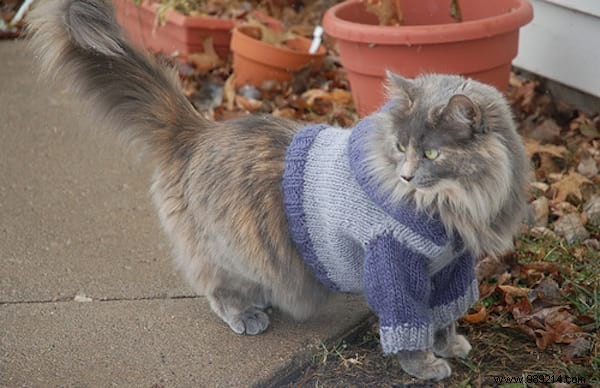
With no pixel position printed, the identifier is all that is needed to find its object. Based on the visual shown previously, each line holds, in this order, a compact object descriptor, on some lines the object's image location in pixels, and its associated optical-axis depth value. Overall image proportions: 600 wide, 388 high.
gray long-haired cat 2.53
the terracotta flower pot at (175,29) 5.33
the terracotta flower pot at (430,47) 3.95
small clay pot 4.96
